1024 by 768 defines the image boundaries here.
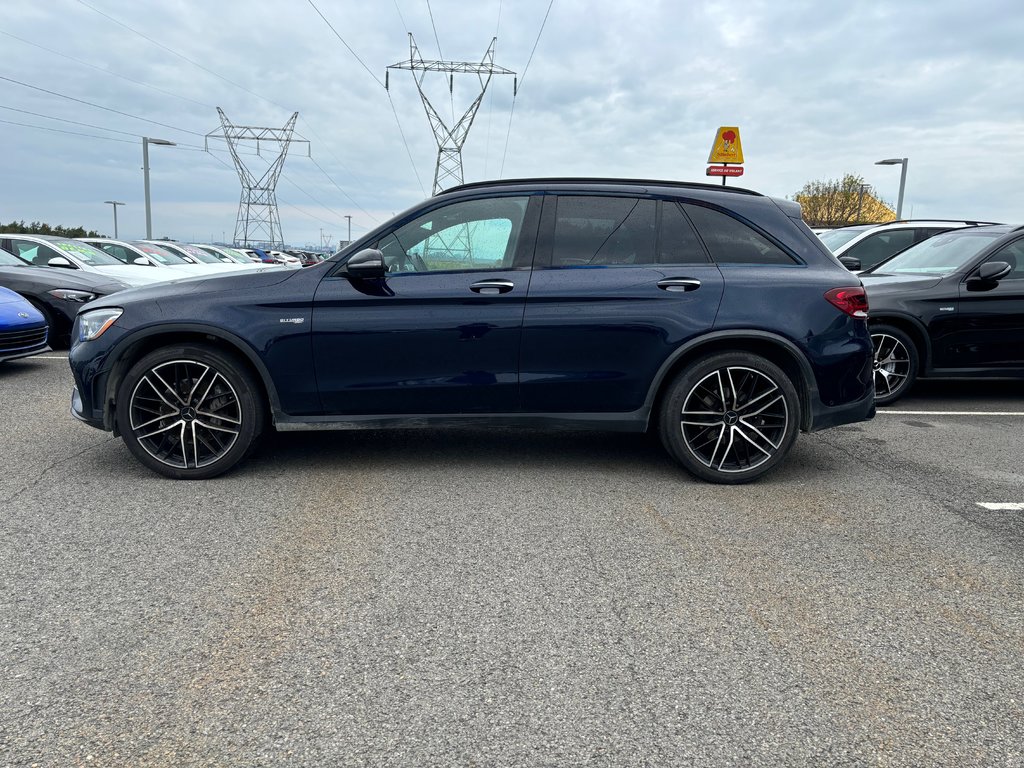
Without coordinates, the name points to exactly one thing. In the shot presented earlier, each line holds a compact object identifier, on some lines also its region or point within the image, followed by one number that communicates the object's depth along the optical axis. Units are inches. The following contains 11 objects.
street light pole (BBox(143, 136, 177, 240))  1243.2
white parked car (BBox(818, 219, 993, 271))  399.2
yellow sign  495.2
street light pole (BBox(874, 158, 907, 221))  1163.3
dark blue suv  181.8
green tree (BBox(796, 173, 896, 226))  1866.4
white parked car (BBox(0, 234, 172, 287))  462.6
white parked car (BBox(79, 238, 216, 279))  611.4
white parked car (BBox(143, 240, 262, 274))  754.8
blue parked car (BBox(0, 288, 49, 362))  316.8
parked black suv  284.2
